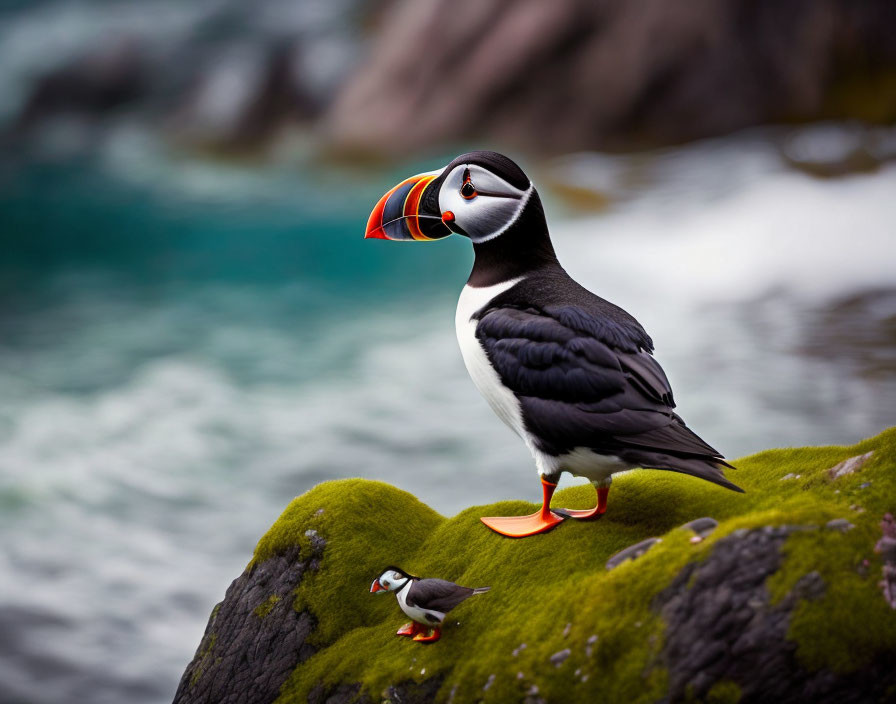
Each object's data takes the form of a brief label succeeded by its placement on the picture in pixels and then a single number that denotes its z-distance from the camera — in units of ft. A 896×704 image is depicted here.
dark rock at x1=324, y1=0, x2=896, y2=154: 93.04
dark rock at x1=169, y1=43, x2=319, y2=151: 110.83
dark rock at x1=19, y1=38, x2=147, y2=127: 118.62
